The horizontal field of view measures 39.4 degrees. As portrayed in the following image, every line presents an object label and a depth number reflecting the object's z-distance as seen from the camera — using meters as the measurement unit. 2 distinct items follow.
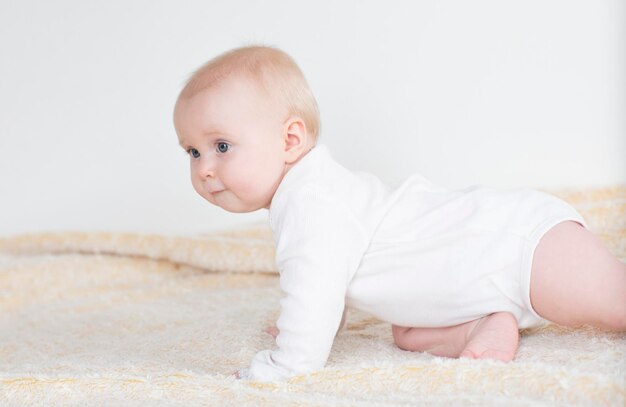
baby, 1.20
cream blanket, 1.04
